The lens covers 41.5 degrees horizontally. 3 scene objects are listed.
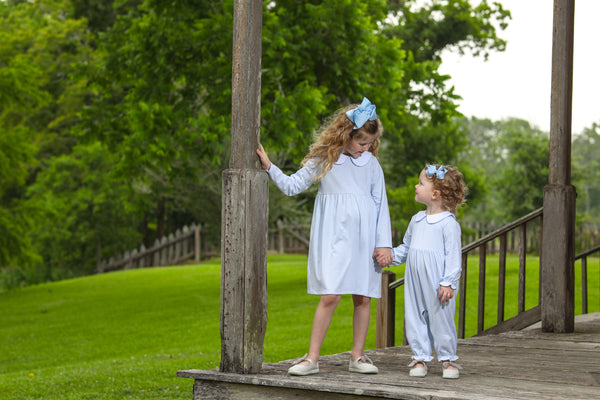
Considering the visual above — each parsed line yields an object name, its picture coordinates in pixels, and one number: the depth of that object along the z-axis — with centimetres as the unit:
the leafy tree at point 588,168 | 3057
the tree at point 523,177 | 2784
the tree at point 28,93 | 1667
